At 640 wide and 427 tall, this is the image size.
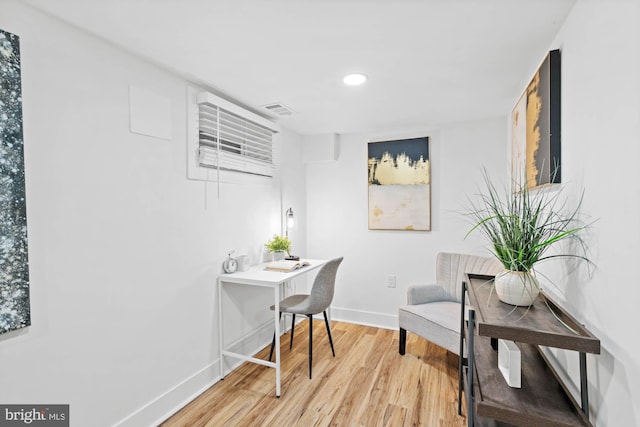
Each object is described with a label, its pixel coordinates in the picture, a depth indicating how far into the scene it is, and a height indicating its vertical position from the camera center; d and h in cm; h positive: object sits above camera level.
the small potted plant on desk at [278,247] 301 -36
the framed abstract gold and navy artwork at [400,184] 334 +26
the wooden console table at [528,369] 109 -74
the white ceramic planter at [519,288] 132 -34
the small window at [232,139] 230 +58
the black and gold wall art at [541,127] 149 +44
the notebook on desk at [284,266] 263 -48
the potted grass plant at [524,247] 132 -17
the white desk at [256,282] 225 -54
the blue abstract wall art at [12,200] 127 +4
